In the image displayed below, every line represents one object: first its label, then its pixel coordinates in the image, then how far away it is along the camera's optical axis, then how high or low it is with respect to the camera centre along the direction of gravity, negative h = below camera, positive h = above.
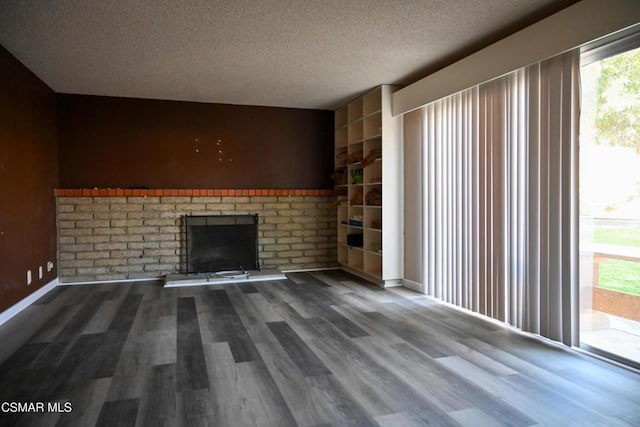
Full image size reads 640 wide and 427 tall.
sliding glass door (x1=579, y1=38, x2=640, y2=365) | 2.69 +0.02
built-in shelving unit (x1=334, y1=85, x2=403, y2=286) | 5.07 +0.29
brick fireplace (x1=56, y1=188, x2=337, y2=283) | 5.43 -0.20
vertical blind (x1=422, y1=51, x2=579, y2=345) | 2.92 +0.08
